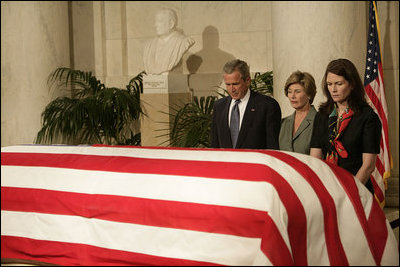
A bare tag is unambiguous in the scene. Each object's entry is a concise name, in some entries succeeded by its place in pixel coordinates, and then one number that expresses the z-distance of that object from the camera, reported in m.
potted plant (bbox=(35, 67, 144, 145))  7.15
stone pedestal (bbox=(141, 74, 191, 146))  6.96
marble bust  7.06
